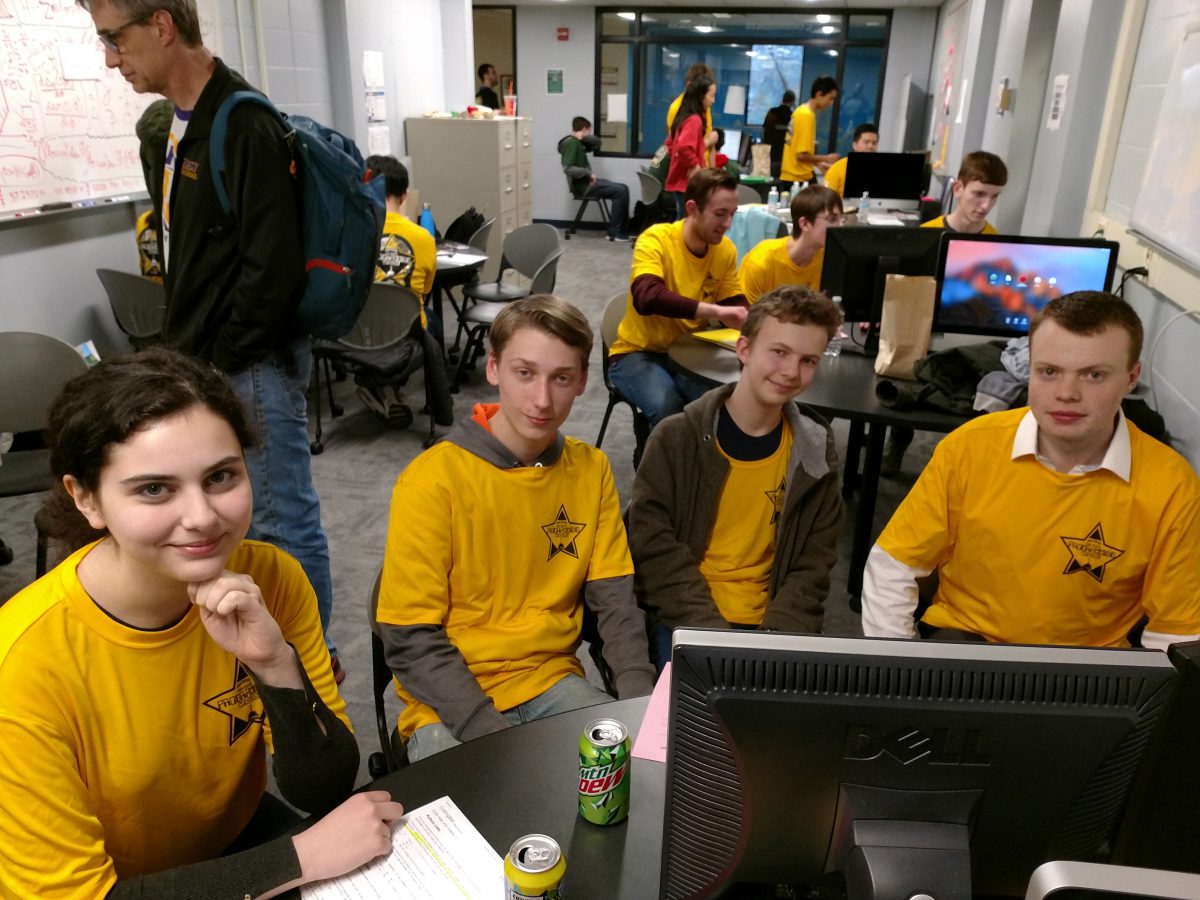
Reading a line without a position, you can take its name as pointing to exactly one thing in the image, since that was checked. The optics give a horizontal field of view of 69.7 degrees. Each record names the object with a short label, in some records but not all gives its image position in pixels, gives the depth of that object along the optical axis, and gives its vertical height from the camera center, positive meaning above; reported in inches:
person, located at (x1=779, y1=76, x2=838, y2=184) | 291.7 -4.1
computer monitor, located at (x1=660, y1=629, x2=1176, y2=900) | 26.6 -18.5
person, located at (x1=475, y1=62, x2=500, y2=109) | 351.6 +13.3
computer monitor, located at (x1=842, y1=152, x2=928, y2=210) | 233.5 -12.7
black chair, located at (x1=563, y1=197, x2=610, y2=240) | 395.5 -37.7
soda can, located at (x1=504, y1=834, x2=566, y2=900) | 32.0 -26.2
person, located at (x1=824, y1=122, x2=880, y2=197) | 292.2 -3.0
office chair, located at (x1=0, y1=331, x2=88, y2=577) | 102.9 -29.9
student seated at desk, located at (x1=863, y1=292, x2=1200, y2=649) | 58.9 -25.9
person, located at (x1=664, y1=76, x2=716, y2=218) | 270.1 -1.8
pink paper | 44.0 -30.0
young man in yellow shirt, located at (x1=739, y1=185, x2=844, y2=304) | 122.5 -17.4
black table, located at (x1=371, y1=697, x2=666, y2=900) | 37.1 -29.6
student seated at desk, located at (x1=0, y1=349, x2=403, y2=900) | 35.9 -24.6
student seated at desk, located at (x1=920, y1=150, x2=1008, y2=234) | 127.9 -8.1
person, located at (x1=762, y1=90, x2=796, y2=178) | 339.0 +0.3
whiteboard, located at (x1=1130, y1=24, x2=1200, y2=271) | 91.0 -3.7
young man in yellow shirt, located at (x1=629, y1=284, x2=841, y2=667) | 69.6 -29.0
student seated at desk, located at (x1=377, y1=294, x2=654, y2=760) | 56.4 -28.0
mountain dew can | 37.8 -26.9
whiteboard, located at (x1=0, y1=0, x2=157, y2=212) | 127.3 +0.3
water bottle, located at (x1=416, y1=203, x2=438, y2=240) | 202.1 -22.1
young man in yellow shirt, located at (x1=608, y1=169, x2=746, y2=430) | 122.3 -23.2
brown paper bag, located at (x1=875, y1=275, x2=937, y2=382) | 102.0 -21.2
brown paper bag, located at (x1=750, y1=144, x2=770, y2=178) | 309.6 -10.9
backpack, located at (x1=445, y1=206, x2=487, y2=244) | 225.6 -25.8
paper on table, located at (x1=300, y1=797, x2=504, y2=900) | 35.3 -29.5
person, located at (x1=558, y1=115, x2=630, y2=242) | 378.3 -22.3
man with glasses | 69.9 -9.2
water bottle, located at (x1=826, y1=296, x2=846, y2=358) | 115.6 -27.6
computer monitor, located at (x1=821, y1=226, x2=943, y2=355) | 111.4 -15.7
